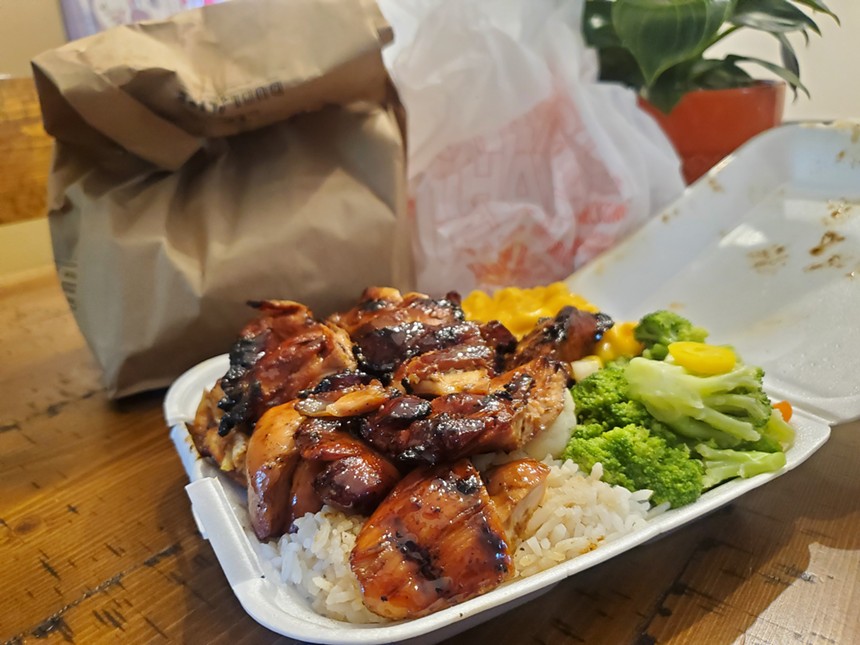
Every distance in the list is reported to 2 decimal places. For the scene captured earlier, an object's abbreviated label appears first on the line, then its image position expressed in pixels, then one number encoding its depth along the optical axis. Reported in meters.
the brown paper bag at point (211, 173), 0.37
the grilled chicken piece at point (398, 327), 0.32
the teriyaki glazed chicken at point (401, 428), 0.21
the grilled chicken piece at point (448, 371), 0.28
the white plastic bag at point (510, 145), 0.48
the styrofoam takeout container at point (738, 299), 0.21
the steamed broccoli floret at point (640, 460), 0.25
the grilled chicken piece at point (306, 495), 0.25
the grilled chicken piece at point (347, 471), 0.24
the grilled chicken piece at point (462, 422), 0.24
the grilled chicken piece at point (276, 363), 0.30
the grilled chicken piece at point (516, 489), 0.23
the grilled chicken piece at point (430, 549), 0.20
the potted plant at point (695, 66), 0.51
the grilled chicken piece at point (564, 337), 0.32
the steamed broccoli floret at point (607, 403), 0.29
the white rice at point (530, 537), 0.22
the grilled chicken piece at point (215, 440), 0.28
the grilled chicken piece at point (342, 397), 0.26
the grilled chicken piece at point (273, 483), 0.25
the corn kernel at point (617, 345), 0.35
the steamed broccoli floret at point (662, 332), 0.34
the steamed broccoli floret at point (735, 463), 0.25
